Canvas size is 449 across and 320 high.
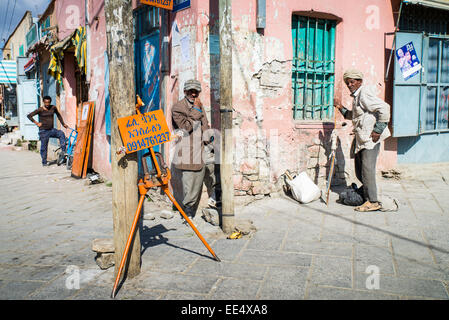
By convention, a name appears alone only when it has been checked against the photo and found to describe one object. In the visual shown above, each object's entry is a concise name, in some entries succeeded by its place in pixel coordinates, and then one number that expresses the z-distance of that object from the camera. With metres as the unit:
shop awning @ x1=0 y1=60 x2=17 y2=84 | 17.62
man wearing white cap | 4.64
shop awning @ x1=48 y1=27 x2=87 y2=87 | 8.39
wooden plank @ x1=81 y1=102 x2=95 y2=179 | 7.98
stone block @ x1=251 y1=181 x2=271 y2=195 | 5.33
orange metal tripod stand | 2.78
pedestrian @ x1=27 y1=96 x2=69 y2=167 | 9.59
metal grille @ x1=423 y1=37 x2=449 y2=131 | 7.03
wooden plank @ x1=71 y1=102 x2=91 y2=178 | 7.98
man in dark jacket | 4.57
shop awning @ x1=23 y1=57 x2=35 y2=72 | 13.96
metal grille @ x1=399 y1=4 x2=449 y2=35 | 6.79
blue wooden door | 5.58
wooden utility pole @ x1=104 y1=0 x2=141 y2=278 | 2.81
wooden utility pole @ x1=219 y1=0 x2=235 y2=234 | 3.94
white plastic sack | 5.24
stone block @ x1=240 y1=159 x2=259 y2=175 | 5.26
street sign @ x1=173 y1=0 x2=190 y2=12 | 4.86
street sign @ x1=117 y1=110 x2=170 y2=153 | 2.79
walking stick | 5.29
